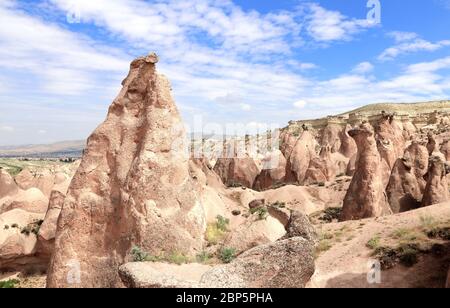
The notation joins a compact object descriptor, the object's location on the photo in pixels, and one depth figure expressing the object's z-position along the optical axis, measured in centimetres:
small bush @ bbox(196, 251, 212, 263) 1346
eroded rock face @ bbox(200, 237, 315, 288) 1036
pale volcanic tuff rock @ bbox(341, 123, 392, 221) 2386
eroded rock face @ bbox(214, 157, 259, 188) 5116
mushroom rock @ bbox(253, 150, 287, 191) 4934
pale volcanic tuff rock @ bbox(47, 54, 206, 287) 1384
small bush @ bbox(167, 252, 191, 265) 1276
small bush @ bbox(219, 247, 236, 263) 1370
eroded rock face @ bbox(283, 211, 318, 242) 1374
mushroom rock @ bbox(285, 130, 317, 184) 4700
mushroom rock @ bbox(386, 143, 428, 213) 2707
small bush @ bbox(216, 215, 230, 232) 1790
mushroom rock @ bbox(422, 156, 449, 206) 2397
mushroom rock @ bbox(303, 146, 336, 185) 4362
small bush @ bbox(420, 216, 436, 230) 1616
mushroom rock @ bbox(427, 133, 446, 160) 3622
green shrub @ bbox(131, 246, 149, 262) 1274
